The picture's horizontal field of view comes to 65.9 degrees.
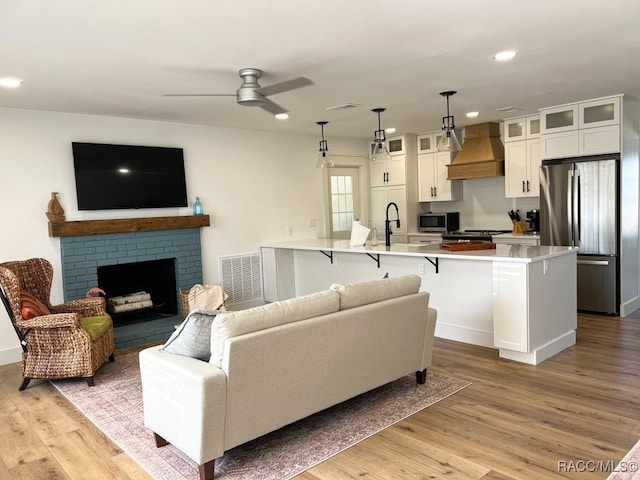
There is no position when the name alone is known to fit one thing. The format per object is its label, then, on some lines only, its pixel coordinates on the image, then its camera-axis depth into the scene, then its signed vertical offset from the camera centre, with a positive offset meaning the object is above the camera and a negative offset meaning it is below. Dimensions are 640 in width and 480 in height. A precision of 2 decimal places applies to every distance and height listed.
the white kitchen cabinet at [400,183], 7.56 +0.39
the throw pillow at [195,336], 2.66 -0.65
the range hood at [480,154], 6.68 +0.68
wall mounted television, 5.13 +0.48
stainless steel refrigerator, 5.43 -0.21
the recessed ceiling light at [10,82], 3.72 +1.10
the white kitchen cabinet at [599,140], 5.31 +0.64
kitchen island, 4.02 -0.76
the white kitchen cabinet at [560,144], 5.62 +0.65
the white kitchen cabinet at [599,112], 5.27 +0.94
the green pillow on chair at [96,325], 4.09 -0.89
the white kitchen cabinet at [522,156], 6.28 +0.59
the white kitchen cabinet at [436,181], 7.35 +0.39
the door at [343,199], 7.66 +0.17
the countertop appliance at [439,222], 7.44 -0.24
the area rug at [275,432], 2.64 -1.33
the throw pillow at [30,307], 3.92 -0.67
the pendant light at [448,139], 4.50 +0.60
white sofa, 2.46 -0.85
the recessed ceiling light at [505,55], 3.51 +1.07
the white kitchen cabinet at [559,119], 5.58 +0.94
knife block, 6.68 -0.33
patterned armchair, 3.83 -0.92
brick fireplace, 5.04 -0.40
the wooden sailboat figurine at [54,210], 4.87 +0.13
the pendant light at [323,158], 5.45 +0.59
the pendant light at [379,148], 5.03 +0.61
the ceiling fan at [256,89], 3.50 +0.89
